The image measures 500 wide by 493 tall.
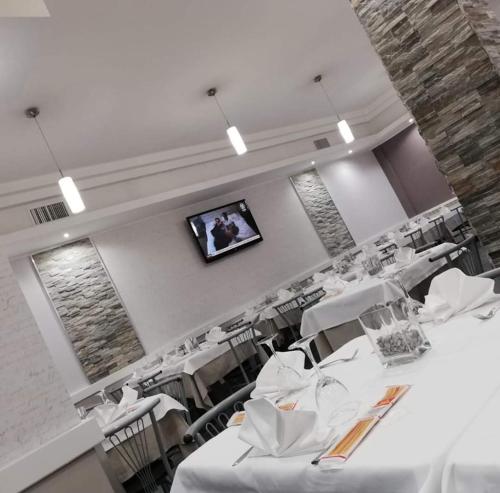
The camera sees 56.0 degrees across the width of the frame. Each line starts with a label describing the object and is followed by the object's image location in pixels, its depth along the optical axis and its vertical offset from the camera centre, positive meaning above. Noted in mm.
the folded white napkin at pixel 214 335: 5400 -402
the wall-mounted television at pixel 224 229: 7582 +944
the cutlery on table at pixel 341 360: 1709 -414
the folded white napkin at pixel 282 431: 1117 -373
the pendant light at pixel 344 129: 7066 +1400
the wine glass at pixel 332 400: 1226 -402
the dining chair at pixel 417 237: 7071 -578
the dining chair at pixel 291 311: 5668 -565
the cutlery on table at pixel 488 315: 1401 -412
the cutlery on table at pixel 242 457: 1244 -416
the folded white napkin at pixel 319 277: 6363 -399
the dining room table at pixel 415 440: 805 -419
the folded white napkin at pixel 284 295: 6553 -410
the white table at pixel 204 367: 4711 -624
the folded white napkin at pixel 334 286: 4277 -403
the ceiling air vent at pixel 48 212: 5711 +1849
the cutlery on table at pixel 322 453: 1025 -419
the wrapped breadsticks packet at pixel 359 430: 999 -416
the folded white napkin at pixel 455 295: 1576 -367
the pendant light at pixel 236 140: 5504 +1538
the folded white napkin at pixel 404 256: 4035 -411
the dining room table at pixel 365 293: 3734 -527
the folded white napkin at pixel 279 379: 1665 -373
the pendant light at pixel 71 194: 4371 +1462
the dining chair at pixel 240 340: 4574 -537
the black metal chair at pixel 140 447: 2672 -592
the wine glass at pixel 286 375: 1661 -370
